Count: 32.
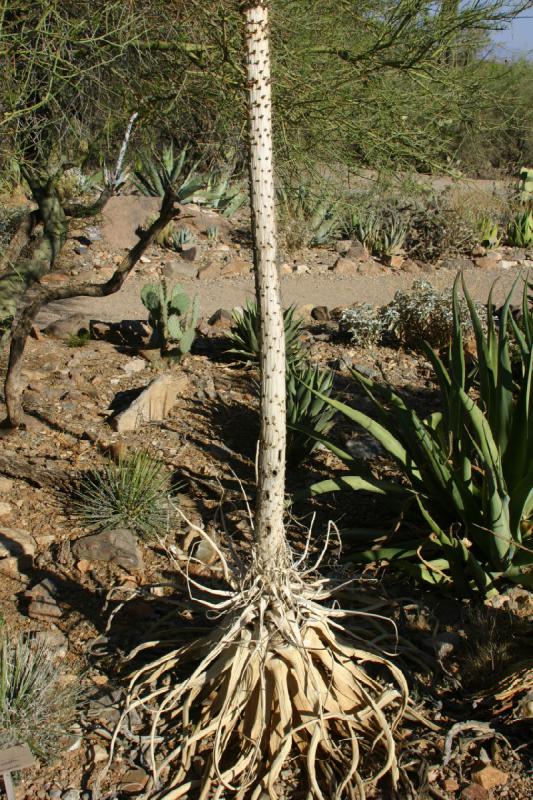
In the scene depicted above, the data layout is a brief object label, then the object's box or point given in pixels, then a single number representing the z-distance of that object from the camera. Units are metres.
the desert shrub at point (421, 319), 8.65
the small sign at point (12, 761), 2.75
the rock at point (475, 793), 3.07
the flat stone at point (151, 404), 6.24
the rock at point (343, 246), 12.99
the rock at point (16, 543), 4.62
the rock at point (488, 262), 12.90
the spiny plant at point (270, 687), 2.89
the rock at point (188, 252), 12.01
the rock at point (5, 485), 5.24
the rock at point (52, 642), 3.81
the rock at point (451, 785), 3.14
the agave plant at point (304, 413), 5.88
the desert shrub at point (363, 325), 8.52
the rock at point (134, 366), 7.43
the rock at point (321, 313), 9.62
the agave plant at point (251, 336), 7.63
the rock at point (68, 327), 8.21
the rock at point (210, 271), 11.48
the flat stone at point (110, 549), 4.57
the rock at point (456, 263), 12.72
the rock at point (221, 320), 8.90
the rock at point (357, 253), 12.70
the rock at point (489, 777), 3.12
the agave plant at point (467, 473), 3.98
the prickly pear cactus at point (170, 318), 7.64
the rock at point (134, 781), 3.17
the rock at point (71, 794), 3.11
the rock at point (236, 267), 11.71
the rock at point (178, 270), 11.40
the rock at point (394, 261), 12.58
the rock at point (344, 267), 12.11
